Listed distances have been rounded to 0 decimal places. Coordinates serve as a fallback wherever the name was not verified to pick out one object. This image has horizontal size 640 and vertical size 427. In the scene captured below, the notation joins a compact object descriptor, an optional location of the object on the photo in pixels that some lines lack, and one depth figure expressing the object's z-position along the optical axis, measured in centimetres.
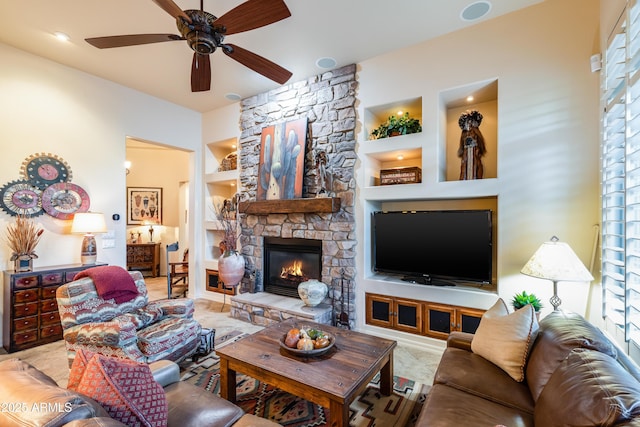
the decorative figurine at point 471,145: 321
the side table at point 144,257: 684
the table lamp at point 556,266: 219
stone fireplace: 379
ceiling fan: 204
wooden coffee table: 170
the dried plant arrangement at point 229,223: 479
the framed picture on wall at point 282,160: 415
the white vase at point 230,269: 432
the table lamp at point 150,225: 725
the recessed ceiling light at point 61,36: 315
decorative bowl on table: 203
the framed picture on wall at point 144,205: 717
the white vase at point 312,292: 367
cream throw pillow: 176
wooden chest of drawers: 312
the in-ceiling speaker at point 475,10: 275
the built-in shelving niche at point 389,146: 348
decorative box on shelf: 346
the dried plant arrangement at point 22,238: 330
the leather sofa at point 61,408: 81
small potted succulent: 258
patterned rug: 203
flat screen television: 305
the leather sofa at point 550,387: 107
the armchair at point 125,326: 231
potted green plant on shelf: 351
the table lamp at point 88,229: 365
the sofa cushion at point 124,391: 102
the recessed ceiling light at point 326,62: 370
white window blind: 173
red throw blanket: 265
